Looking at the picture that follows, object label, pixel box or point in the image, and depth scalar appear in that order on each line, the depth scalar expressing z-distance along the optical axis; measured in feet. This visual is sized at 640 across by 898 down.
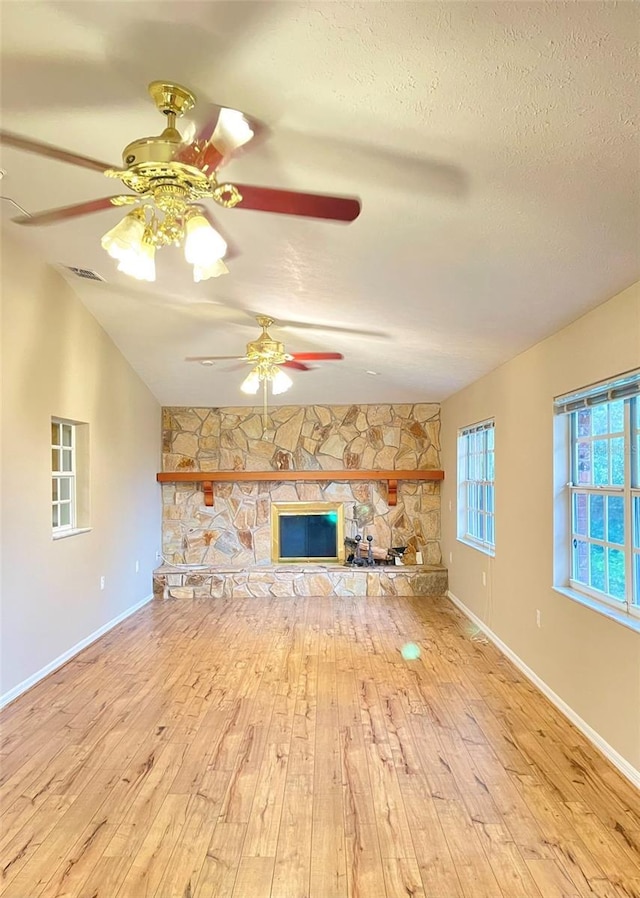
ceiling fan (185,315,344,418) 14.29
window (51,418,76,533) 15.89
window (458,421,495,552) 18.44
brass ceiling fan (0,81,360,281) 5.48
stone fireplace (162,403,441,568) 24.73
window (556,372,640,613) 9.85
